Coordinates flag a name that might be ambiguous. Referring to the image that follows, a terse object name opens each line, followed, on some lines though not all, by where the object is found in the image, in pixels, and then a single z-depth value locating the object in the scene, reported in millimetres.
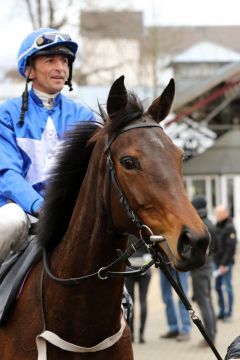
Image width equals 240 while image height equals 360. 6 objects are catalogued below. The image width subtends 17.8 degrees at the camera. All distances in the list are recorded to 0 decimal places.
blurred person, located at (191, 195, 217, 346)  11172
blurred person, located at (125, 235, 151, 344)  11727
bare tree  23266
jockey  4430
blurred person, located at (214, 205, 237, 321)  14047
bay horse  3578
